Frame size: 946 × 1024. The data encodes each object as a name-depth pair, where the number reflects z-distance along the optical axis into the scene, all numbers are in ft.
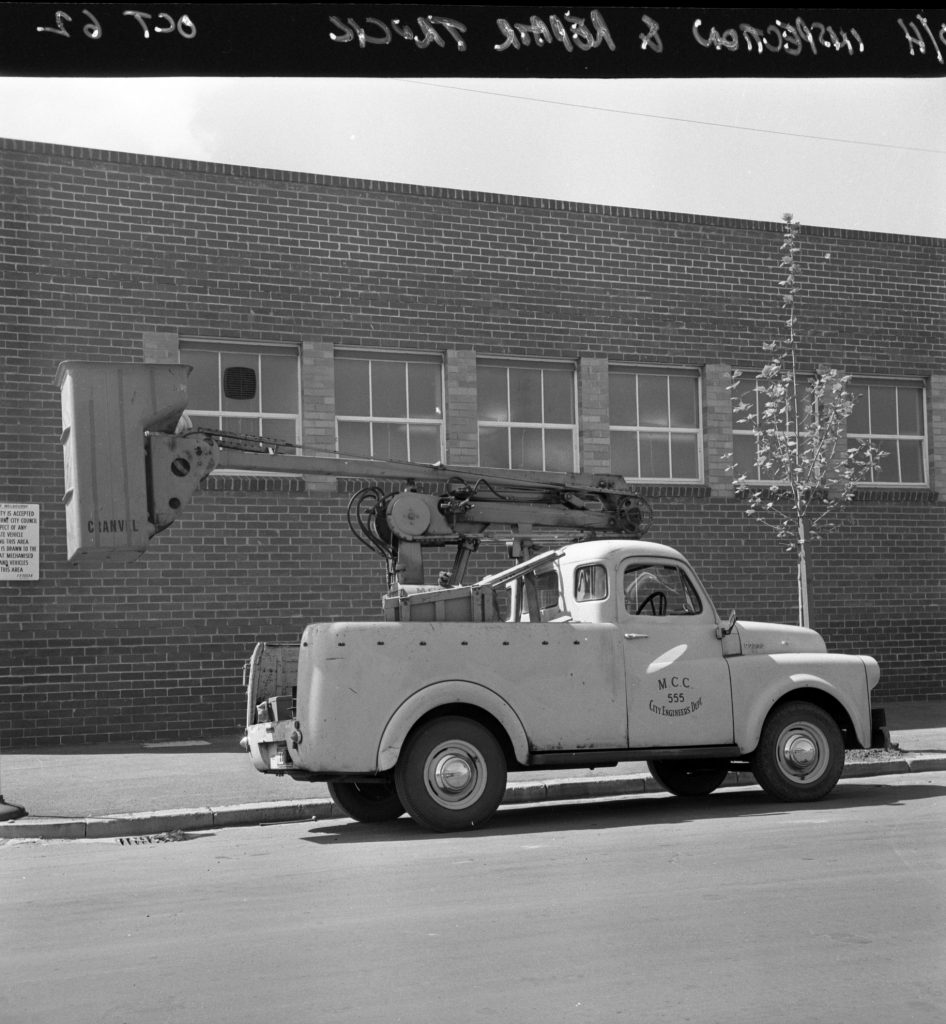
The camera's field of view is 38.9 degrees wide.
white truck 30.12
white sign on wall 49.60
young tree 48.08
